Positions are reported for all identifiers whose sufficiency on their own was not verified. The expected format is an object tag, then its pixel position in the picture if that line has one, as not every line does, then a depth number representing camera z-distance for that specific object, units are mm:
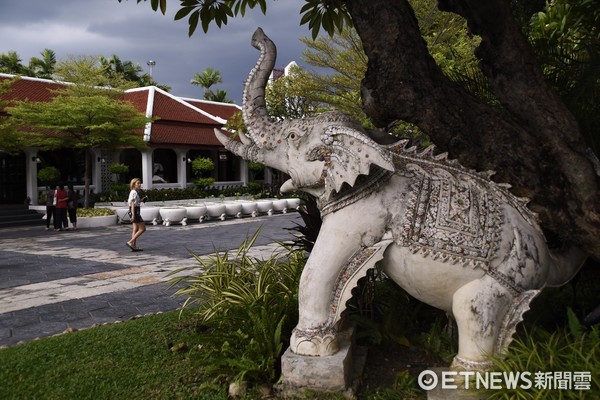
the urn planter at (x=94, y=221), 16141
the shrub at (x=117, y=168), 20203
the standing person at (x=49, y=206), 15430
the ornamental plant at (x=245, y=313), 3195
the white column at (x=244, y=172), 26531
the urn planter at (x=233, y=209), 18031
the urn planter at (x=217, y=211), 17453
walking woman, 10688
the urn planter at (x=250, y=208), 18828
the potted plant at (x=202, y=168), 23797
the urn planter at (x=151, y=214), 16484
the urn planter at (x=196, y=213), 16625
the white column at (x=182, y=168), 23328
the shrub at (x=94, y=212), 16688
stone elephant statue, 2682
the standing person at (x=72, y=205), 15170
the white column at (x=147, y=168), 21658
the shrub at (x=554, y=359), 2457
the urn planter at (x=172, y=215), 16078
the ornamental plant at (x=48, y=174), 18719
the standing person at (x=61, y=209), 14638
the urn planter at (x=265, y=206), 19609
